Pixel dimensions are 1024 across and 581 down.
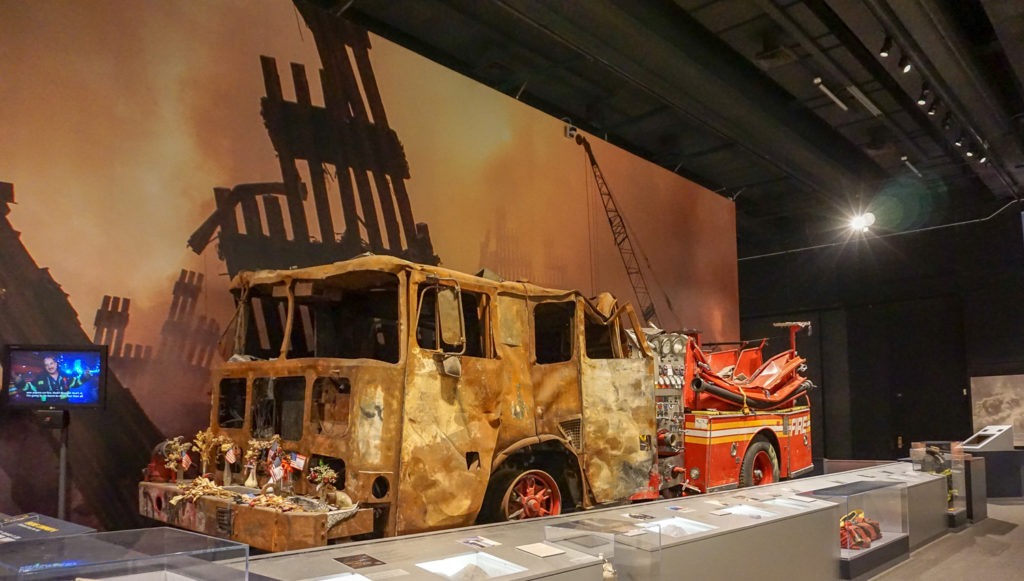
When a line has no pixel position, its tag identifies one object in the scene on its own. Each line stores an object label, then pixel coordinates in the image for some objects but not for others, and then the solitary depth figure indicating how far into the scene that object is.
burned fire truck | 4.31
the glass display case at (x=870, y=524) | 5.55
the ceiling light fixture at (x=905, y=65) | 7.97
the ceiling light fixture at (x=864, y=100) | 9.22
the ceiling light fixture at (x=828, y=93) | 9.07
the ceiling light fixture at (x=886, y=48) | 7.70
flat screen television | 4.27
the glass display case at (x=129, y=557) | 2.29
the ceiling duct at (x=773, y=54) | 8.34
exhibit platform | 2.48
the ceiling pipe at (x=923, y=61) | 7.18
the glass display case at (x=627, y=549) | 3.42
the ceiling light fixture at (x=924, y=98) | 8.73
